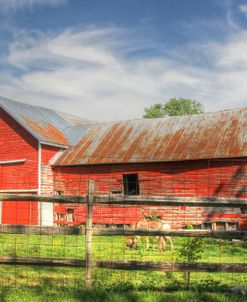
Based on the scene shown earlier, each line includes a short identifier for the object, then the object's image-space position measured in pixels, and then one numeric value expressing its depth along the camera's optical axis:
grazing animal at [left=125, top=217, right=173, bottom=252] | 13.59
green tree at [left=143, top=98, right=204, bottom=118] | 83.38
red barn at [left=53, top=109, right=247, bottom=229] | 21.16
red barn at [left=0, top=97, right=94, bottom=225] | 25.27
